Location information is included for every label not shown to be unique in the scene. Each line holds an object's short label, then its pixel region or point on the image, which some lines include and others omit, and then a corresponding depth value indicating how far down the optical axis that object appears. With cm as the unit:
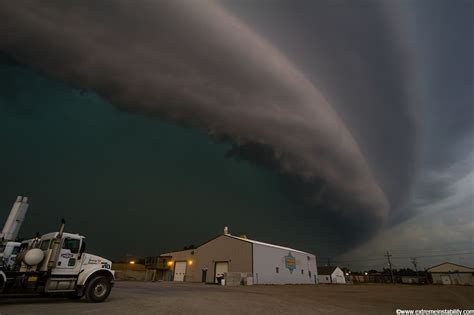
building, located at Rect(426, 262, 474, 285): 7906
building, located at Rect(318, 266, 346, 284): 8188
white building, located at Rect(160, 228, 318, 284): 4275
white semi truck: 1182
